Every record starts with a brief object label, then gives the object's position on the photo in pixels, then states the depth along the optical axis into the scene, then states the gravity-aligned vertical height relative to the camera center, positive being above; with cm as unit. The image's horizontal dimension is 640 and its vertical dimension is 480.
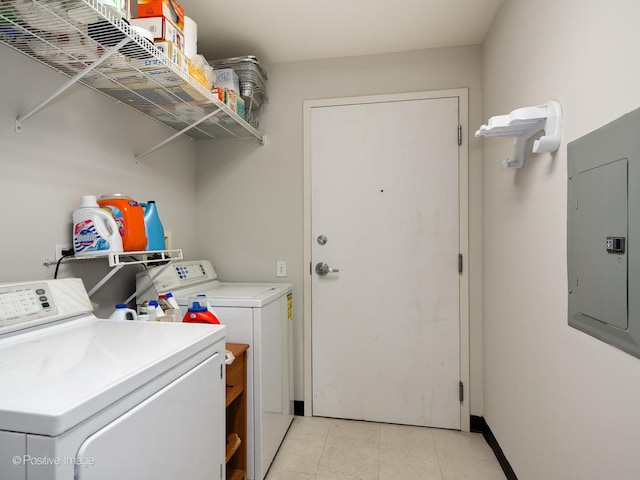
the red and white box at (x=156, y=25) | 140 +85
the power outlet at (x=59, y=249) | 147 -4
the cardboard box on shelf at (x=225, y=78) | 211 +96
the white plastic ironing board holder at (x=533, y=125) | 126 +44
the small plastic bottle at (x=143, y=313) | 148 -31
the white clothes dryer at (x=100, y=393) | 63 -33
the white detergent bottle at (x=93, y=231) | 143 +4
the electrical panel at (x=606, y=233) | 88 +1
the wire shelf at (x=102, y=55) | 106 +68
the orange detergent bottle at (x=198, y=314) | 155 -33
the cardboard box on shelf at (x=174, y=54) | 139 +75
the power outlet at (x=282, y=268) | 251 -20
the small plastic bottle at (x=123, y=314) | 141 -30
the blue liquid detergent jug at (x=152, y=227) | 167 +6
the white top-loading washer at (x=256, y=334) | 178 -50
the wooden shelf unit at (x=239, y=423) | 170 -90
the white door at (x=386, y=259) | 231 -14
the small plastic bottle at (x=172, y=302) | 170 -30
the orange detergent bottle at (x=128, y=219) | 153 +9
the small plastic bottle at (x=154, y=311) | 153 -31
